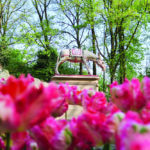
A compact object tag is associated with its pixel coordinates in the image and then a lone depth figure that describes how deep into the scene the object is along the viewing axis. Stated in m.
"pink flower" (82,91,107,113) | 0.43
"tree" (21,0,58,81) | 11.61
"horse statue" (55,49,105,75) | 5.21
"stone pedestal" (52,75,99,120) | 4.98
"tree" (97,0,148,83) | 10.52
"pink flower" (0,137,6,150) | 0.38
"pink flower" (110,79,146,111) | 0.37
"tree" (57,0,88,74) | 12.56
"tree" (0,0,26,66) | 12.82
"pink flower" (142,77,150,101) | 0.38
